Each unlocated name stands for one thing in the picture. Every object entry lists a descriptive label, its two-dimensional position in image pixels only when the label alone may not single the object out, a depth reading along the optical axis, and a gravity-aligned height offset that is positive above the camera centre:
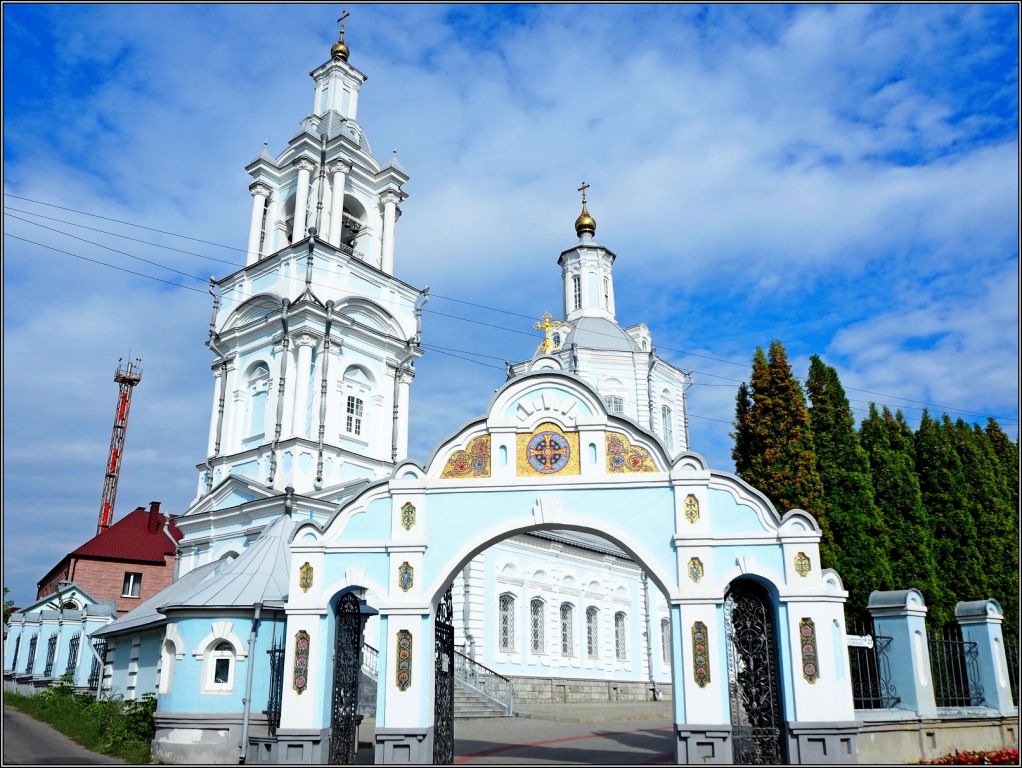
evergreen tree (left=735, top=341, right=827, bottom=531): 20.38 +5.22
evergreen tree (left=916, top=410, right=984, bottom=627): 21.95 +3.73
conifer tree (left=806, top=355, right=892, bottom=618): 19.73 +3.81
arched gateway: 11.98 +1.41
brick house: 37.28 +4.30
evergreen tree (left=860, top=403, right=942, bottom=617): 20.55 +3.70
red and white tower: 50.47 +13.03
